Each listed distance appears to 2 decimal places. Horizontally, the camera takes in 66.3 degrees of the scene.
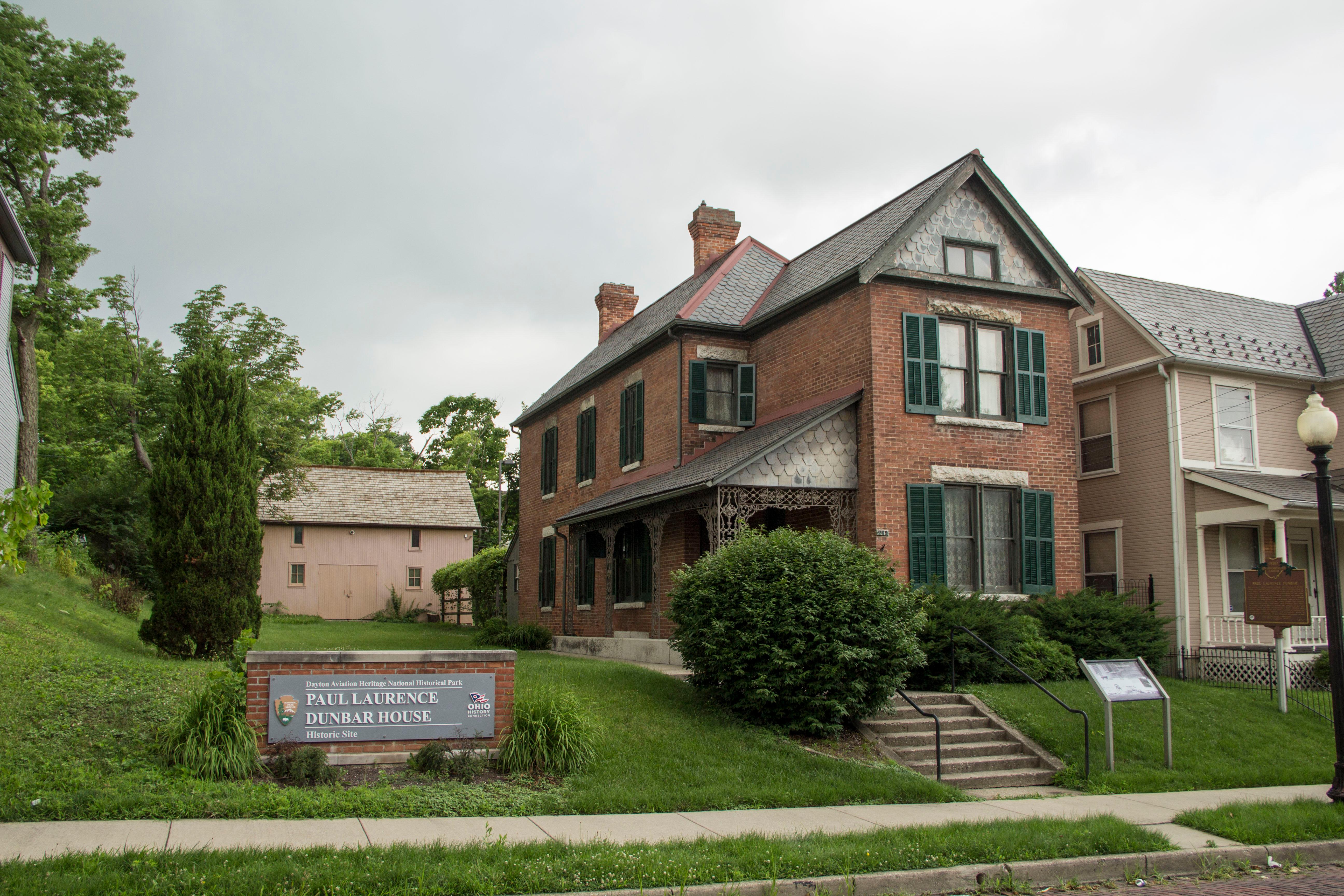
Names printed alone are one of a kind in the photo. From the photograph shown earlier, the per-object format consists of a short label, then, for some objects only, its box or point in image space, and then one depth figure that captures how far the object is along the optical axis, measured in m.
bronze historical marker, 15.12
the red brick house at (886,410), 16.91
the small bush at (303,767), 9.11
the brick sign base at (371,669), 9.52
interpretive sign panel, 11.55
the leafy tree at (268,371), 30.23
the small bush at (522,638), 22.83
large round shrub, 11.90
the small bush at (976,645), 14.57
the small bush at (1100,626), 16.16
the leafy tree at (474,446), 58.47
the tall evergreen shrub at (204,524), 15.07
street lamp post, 10.06
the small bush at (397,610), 40.97
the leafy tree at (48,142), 24.19
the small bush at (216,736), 8.92
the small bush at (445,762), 9.60
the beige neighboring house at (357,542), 40.91
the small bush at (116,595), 21.97
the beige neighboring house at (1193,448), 19.39
